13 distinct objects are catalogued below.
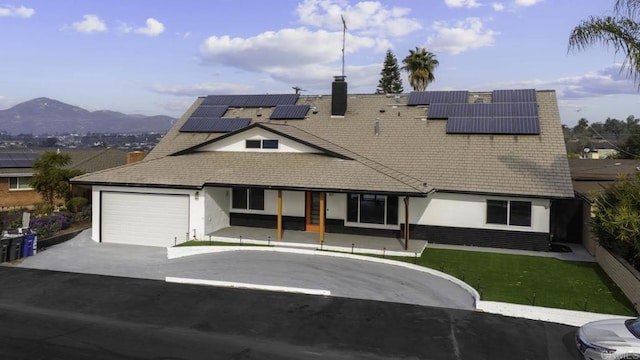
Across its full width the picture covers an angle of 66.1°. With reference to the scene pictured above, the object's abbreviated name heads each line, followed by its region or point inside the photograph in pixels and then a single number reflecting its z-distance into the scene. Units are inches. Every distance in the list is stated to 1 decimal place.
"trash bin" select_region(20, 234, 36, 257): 785.6
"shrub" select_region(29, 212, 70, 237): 934.2
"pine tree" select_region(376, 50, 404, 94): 2404.0
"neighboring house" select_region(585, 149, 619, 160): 3281.7
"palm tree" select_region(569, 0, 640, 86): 588.4
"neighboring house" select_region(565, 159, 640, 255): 846.5
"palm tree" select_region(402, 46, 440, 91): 1855.3
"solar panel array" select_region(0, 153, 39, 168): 1396.4
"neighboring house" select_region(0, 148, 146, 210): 1363.2
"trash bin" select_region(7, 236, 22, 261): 761.1
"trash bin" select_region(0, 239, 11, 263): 751.7
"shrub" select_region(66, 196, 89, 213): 1150.7
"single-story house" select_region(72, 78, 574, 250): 832.9
